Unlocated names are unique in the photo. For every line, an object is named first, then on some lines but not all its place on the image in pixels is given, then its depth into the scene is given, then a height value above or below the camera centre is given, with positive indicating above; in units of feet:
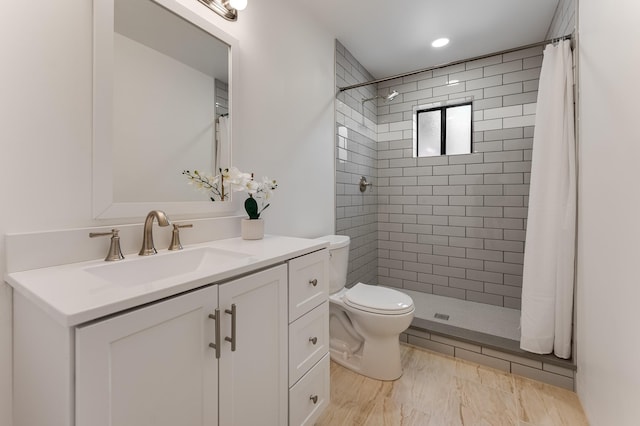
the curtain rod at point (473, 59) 5.73 +3.49
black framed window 9.37 +2.67
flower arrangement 4.49 +0.35
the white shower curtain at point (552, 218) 5.55 -0.15
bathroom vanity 1.91 -1.15
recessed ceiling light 8.10 +4.81
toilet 5.65 -2.37
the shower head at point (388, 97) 8.65 +3.59
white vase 4.66 -0.38
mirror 3.39 +1.39
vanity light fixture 4.57 +3.26
